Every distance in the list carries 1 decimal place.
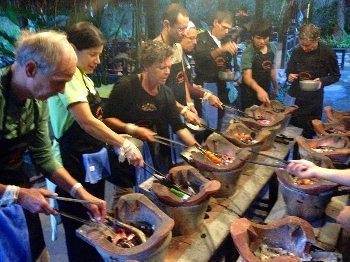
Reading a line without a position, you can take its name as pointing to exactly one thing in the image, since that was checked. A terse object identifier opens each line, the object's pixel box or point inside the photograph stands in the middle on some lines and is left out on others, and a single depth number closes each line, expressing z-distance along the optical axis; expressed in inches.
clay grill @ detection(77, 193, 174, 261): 73.9
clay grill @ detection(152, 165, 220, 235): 90.0
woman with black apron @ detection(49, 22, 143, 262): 103.4
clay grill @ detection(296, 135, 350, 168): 125.1
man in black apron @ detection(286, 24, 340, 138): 193.5
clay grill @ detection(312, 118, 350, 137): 151.6
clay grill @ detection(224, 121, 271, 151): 135.1
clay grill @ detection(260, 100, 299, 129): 175.3
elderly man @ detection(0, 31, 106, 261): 76.0
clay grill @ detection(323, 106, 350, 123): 169.0
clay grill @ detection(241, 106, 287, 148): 154.2
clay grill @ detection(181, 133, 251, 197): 109.0
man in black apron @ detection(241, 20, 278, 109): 210.1
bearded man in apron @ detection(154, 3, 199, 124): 165.6
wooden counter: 87.4
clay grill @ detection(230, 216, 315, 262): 82.9
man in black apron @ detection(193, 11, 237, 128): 226.4
